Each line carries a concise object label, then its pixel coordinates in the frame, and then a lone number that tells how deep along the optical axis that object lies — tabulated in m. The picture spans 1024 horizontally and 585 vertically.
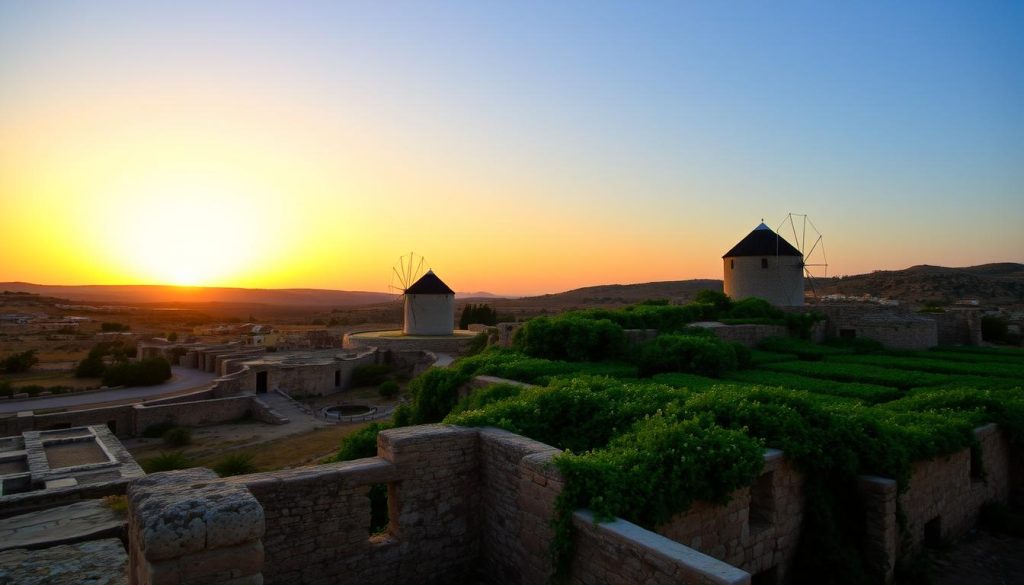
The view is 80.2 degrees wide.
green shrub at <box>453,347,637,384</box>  10.72
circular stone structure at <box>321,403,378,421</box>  23.20
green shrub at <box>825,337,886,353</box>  17.34
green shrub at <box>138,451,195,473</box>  15.05
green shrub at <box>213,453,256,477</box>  15.42
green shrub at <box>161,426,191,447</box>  20.28
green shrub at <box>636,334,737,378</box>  12.46
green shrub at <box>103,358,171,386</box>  28.84
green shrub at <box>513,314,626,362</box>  13.02
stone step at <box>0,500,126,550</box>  6.63
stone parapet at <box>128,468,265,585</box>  3.55
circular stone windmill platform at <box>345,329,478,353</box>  33.50
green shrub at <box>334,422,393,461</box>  9.16
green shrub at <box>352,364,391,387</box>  30.61
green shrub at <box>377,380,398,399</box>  27.94
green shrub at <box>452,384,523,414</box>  8.90
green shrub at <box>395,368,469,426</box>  10.72
